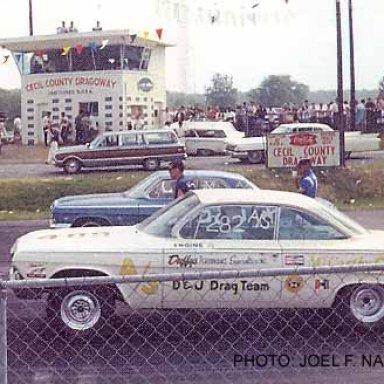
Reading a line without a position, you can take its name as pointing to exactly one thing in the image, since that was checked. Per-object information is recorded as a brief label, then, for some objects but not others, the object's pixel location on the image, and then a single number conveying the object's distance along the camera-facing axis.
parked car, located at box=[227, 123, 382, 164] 31.49
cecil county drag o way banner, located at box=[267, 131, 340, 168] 25.98
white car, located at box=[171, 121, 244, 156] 35.62
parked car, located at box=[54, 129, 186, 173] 30.72
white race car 8.37
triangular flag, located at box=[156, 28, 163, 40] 46.09
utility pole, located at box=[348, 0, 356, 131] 37.56
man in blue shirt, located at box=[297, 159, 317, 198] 12.47
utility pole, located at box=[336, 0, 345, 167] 26.70
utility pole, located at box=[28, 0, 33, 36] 51.24
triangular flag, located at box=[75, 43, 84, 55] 43.53
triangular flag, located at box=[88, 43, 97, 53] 43.38
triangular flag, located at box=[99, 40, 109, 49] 43.41
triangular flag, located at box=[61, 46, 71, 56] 43.81
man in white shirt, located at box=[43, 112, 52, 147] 42.17
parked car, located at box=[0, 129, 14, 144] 43.06
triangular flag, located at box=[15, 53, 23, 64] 45.97
